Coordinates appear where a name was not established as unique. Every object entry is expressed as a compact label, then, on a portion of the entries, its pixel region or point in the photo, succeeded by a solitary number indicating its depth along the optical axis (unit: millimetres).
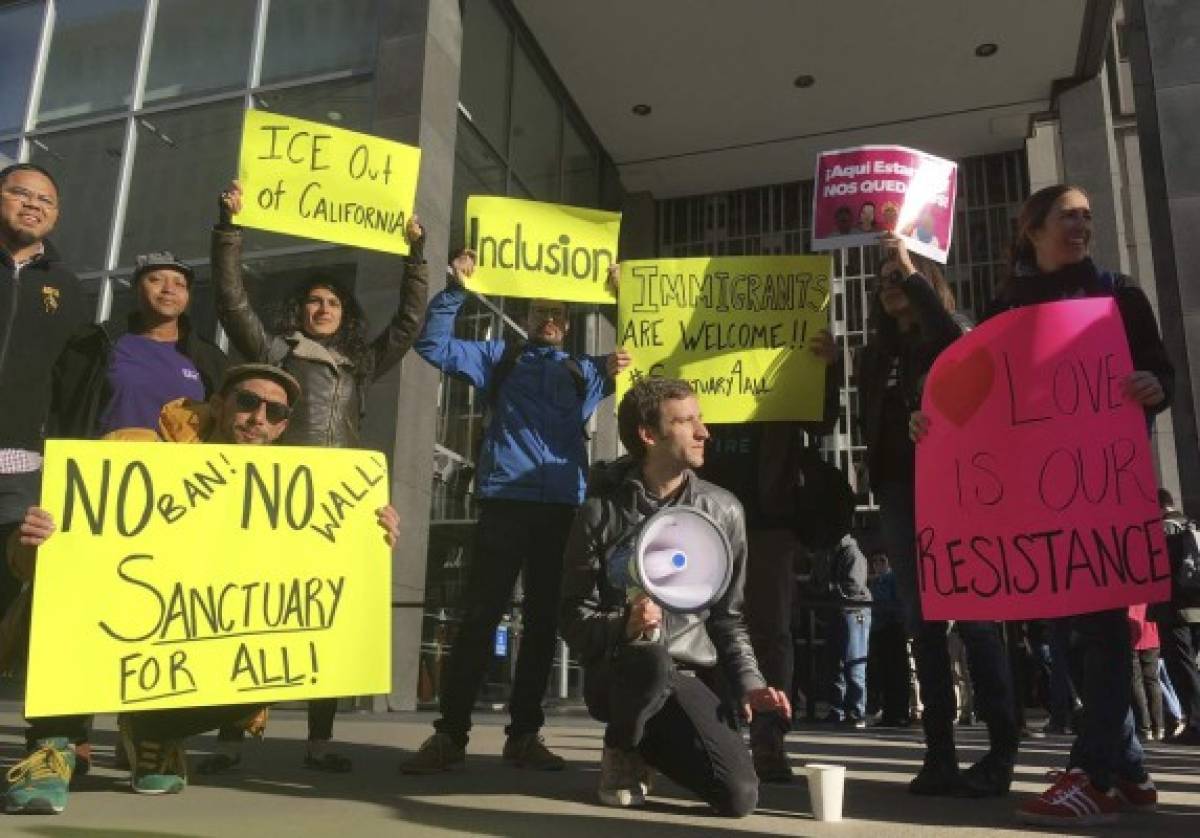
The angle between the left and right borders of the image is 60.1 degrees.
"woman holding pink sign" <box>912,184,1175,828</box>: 2641
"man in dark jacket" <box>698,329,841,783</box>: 3605
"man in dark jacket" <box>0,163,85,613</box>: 3146
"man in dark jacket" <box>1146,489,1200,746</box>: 6168
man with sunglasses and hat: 2641
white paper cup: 2676
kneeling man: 2764
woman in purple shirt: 3406
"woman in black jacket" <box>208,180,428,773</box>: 3691
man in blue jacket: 3828
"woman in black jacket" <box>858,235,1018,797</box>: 3199
